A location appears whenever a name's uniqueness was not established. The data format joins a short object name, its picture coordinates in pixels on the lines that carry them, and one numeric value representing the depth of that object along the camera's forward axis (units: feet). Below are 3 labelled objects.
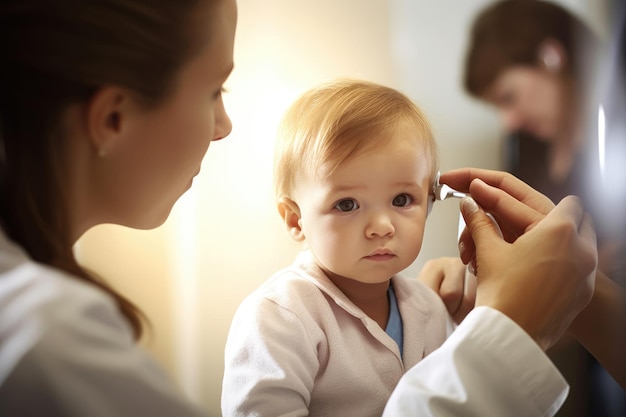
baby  2.74
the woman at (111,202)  1.49
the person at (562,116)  3.22
